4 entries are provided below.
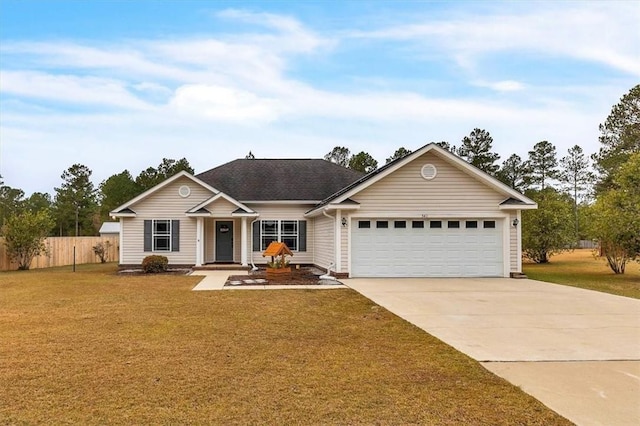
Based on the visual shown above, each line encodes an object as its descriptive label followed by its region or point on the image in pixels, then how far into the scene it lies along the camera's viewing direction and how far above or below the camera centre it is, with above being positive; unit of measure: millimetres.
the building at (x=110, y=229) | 41425 -153
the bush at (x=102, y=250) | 27566 -1343
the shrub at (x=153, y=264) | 18609 -1474
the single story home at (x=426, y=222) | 15906 +136
